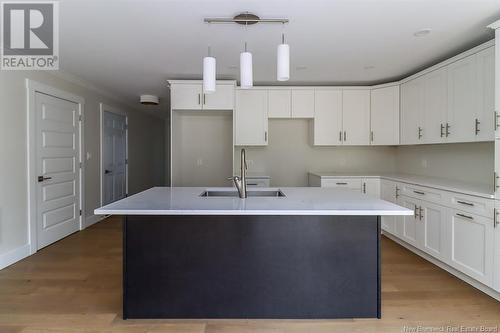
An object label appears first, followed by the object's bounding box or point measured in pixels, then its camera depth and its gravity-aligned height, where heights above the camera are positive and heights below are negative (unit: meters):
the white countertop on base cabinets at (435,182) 2.64 -0.26
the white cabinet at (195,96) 4.25 +0.94
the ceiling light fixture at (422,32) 2.71 +1.19
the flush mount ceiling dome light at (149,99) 5.54 +1.16
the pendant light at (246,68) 2.26 +0.71
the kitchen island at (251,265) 2.15 -0.77
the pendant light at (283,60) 2.17 +0.74
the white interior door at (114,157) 5.47 +0.07
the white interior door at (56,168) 3.71 -0.10
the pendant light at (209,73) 2.30 +0.68
